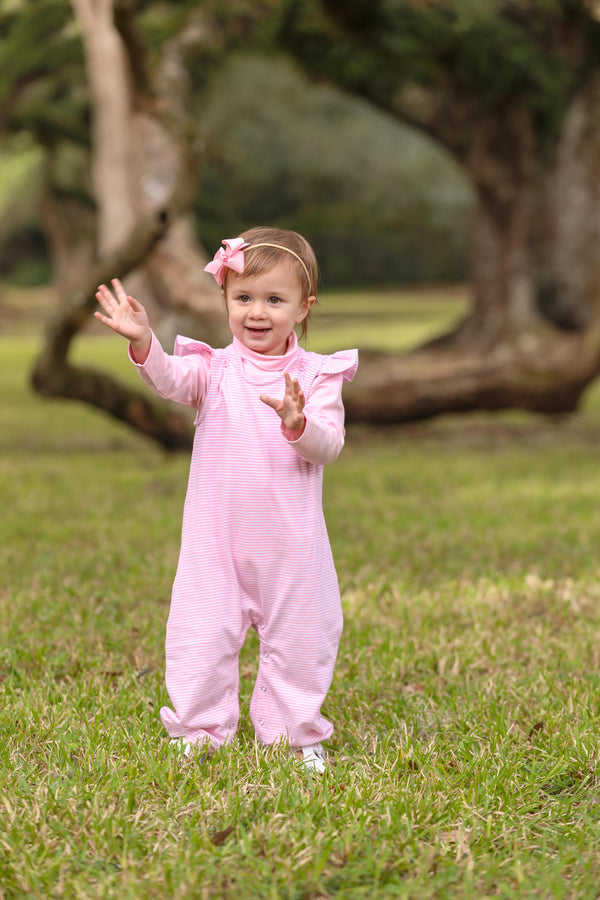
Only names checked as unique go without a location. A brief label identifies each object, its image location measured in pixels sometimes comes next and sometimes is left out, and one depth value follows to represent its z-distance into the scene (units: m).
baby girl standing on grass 2.91
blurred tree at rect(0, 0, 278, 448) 7.74
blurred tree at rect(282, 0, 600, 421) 11.62
